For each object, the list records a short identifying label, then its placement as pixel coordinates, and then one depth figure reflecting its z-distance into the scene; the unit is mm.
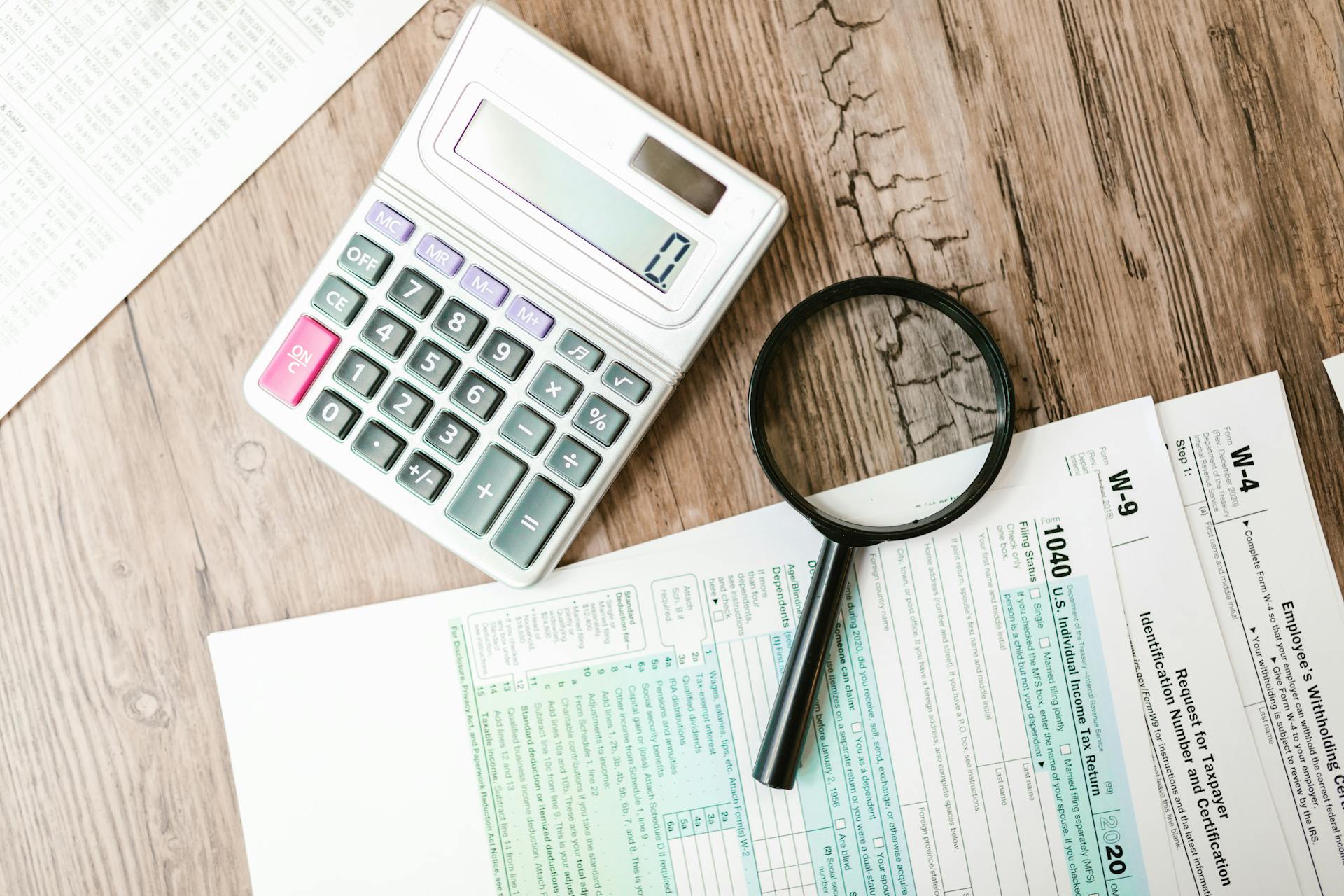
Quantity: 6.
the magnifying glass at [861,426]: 576
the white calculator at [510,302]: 541
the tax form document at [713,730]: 603
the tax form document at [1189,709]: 598
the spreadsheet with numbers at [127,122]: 593
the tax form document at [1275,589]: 597
